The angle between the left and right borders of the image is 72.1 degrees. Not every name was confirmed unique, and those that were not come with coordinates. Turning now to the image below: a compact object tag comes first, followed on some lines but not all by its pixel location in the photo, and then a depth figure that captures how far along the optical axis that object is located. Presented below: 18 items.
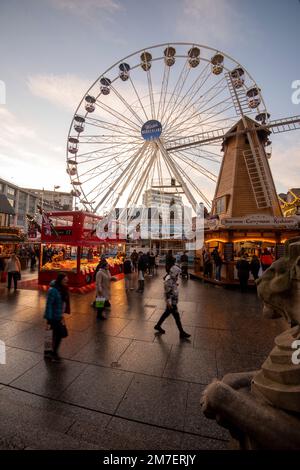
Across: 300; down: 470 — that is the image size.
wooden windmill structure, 16.38
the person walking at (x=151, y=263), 18.21
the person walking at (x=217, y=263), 13.00
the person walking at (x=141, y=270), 11.08
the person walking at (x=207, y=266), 14.57
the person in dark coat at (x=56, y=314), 4.38
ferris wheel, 16.09
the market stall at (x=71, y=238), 11.54
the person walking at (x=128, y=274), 10.91
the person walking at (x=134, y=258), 16.39
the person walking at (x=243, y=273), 11.38
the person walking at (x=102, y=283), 6.80
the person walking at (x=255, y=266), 11.71
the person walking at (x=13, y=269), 10.62
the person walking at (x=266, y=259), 12.53
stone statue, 1.51
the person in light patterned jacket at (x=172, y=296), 5.53
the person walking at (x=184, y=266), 16.28
